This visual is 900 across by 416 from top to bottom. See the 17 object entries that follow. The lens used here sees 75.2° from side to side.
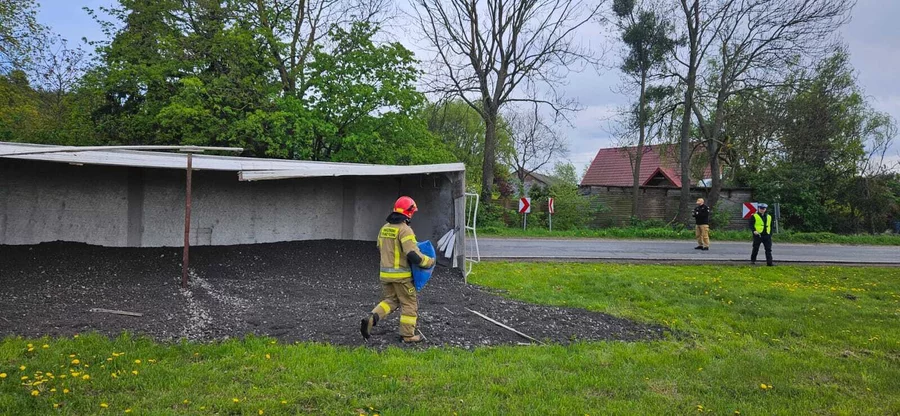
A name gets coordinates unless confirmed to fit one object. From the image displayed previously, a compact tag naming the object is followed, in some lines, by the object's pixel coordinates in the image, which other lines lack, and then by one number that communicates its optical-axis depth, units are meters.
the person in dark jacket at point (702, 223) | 17.78
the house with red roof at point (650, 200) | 28.34
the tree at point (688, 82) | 26.16
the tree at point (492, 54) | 26.05
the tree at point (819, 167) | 27.30
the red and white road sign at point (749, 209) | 21.67
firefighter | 6.23
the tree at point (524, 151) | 47.98
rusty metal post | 7.91
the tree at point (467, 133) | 44.44
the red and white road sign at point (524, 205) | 24.86
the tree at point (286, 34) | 20.92
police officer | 14.88
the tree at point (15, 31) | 19.55
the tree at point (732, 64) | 24.02
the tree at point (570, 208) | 26.62
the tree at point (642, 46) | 26.84
